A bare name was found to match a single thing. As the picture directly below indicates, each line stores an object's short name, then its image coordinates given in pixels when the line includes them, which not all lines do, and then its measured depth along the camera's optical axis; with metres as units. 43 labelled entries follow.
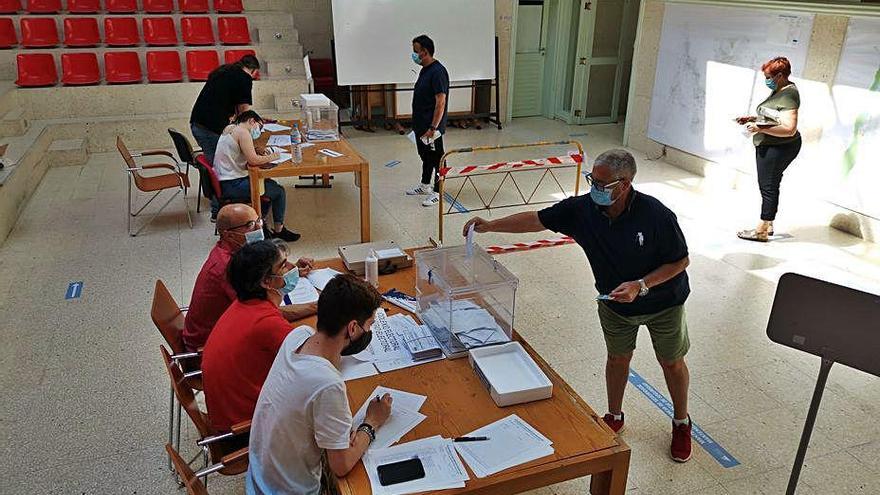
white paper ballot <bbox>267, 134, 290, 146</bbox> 6.00
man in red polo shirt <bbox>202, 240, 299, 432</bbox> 2.46
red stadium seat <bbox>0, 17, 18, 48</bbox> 9.04
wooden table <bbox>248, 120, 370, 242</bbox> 5.21
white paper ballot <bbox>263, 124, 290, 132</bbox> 6.57
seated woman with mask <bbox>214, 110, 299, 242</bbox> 5.18
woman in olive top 5.47
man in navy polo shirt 2.76
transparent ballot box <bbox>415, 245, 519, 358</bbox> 2.75
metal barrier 5.88
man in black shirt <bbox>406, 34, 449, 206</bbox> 6.34
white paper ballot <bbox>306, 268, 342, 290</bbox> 3.30
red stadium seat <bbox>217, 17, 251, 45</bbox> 9.99
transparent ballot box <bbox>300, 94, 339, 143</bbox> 6.51
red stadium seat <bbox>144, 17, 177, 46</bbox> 9.67
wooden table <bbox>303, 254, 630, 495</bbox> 2.07
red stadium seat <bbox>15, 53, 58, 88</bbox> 8.59
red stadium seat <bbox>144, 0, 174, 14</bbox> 10.04
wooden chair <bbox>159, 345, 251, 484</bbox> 2.48
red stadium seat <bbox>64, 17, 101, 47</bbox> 9.31
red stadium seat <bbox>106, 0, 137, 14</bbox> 9.85
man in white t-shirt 2.00
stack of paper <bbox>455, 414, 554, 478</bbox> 2.10
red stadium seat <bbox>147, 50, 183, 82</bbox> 9.08
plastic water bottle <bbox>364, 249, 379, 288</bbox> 3.23
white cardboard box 2.38
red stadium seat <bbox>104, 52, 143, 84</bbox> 8.91
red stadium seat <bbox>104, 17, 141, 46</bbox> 9.45
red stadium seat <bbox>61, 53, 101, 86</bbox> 8.77
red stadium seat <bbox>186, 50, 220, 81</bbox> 9.28
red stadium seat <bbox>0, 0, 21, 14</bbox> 9.48
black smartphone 2.02
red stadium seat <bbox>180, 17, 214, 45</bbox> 9.91
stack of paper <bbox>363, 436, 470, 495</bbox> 2.00
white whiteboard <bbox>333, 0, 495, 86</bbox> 9.28
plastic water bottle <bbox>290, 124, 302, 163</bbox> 5.45
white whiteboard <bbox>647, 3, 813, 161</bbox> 6.80
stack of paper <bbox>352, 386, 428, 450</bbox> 2.21
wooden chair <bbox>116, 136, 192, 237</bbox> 5.73
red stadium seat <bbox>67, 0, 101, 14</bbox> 9.68
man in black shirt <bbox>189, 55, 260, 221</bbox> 5.92
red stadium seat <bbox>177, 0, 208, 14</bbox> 10.24
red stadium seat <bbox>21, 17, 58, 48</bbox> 9.13
